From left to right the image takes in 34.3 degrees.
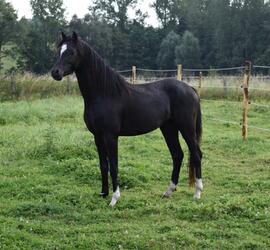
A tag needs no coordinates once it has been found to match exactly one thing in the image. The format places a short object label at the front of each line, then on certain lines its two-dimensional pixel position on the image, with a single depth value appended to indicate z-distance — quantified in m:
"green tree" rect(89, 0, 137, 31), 58.94
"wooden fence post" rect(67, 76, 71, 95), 20.12
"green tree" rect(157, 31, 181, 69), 51.59
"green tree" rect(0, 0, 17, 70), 33.97
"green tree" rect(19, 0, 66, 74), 38.09
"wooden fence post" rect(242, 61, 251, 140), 9.56
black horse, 5.32
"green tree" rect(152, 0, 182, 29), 63.04
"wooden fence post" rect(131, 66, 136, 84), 15.93
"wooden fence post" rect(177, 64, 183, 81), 12.07
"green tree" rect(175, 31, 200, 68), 49.00
